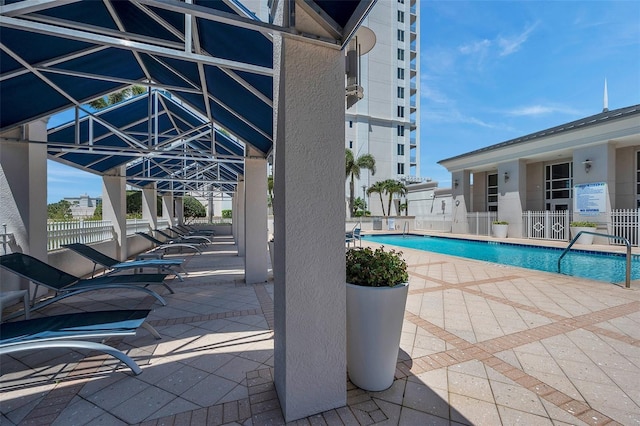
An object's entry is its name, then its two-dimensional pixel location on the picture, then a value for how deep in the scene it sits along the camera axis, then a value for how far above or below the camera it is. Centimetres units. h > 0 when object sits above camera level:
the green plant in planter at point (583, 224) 1222 -52
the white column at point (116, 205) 883 +27
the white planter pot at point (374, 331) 221 -97
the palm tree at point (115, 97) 2233 +953
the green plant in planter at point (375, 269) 231 -48
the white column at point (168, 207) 1752 +41
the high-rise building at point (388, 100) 3347 +1448
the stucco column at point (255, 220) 612 -16
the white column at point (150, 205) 1342 +41
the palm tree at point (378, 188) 2711 +251
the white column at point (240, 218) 983 -17
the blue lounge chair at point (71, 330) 230 -107
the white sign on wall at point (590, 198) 1205 +65
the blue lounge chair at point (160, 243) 862 -102
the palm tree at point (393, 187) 2631 +249
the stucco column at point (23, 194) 484 +34
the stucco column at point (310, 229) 199 -12
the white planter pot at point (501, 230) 1588 -99
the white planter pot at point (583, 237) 1232 -110
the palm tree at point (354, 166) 2572 +457
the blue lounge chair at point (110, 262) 560 -102
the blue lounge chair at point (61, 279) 393 -103
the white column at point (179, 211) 2119 +18
